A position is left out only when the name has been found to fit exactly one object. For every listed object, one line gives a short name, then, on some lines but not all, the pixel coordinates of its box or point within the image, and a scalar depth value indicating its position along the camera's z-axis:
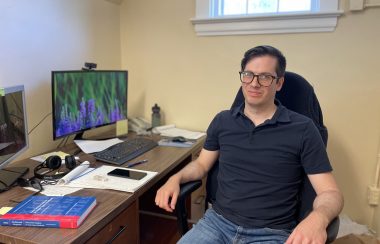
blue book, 0.98
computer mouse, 2.01
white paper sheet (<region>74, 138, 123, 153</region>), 1.76
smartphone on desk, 1.36
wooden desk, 0.94
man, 1.23
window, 1.95
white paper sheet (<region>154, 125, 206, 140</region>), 2.19
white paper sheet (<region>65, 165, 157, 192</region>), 1.26
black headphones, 1.35
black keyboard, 1.60
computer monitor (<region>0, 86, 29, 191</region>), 1.28
